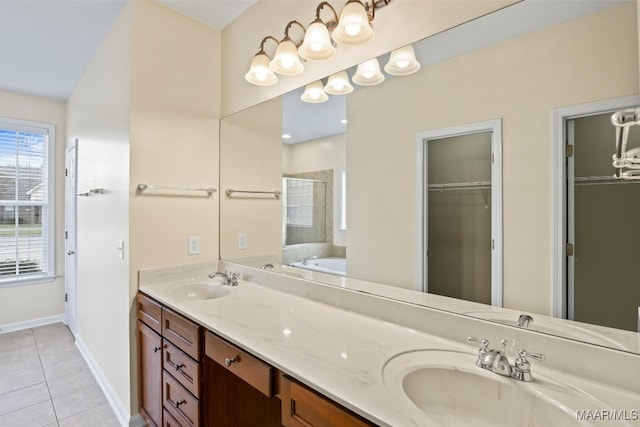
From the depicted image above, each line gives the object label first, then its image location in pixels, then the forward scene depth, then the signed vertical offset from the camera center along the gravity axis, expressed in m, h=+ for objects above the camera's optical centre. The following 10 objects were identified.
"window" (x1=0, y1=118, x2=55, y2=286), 3.54 +0.13
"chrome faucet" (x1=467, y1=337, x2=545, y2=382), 0.91 -0.43
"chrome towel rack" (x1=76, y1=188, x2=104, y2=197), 2.45 +0.17
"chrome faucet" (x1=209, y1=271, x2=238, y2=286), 2.08 -0.42
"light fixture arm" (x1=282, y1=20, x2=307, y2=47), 1.64 +0.94
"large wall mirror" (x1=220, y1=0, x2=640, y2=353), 0.93 +0.18
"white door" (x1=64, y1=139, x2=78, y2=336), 3.30 -0.29
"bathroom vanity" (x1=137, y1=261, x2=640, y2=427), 0.85 -0.47
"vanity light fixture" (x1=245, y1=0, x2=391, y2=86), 1.36 +0.81
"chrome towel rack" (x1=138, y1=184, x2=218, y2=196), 1.99 +0.17
